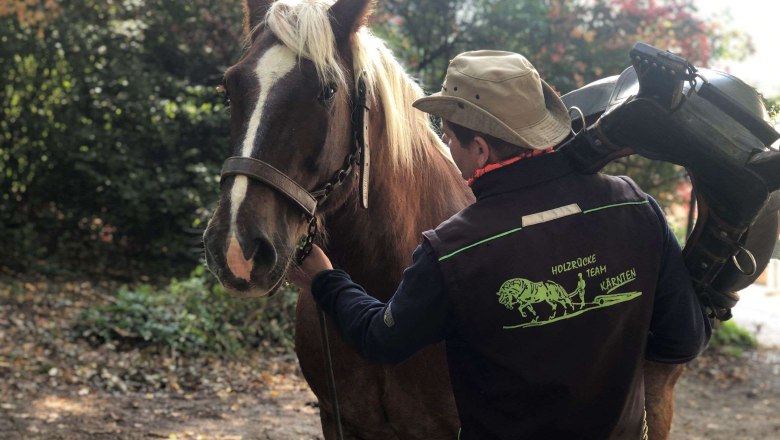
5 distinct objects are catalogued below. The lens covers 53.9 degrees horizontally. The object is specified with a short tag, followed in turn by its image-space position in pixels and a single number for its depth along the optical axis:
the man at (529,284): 1.85
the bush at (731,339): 8.72
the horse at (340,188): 2.10
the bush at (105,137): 8.52
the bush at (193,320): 6.69
